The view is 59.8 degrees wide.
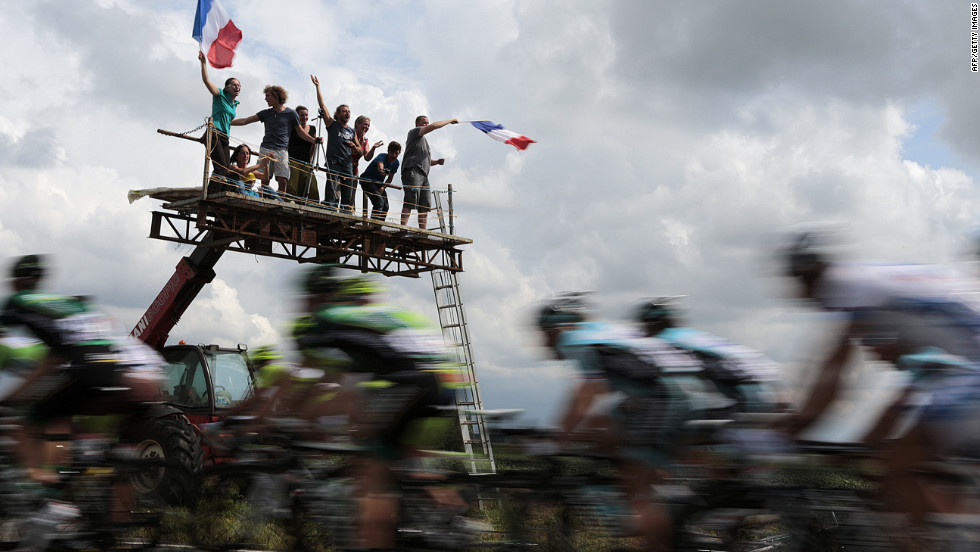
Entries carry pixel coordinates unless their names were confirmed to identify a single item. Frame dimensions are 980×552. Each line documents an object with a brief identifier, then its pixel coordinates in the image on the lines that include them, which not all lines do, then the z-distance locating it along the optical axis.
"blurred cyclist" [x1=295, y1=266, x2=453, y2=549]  5.05
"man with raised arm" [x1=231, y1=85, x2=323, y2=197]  14.02
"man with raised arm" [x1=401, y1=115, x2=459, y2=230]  16.11
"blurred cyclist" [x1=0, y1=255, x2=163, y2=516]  5.97
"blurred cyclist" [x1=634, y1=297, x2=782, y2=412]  5.20
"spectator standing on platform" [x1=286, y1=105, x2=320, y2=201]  14.56
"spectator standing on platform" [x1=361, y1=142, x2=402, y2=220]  15.94
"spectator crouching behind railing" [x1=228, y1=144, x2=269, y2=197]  13.61
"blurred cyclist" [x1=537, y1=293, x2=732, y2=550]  4.93
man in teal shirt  13.41
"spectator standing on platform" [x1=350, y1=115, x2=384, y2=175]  15.58
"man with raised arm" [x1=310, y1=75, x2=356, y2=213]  15.18
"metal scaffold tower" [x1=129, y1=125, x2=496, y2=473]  12.92
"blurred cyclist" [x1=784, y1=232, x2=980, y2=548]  4.02
